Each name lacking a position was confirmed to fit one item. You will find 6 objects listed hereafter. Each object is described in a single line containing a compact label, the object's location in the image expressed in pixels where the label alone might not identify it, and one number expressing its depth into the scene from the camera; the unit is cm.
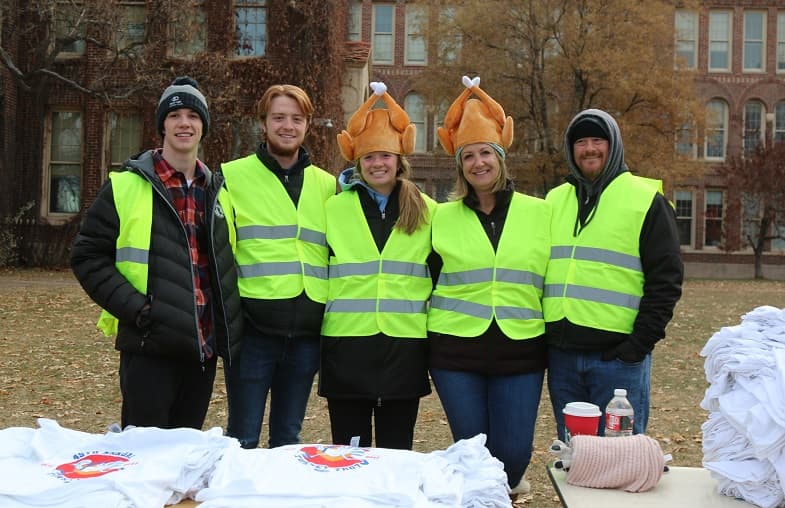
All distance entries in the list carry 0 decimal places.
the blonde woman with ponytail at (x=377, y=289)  379
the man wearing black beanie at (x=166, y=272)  346
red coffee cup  317
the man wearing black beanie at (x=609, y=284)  364
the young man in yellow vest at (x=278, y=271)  388
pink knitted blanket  288
